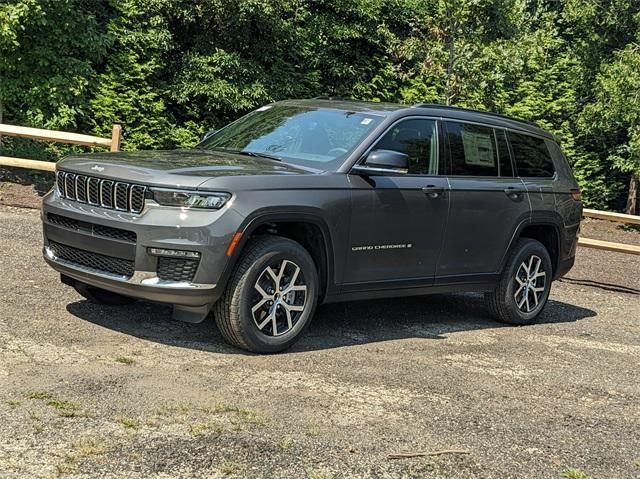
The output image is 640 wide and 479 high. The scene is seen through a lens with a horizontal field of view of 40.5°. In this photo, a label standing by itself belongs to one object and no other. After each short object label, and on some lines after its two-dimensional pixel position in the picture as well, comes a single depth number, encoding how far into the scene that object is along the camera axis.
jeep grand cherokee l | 5.58
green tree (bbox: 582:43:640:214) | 18.11
